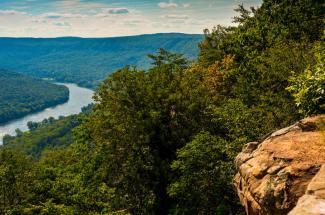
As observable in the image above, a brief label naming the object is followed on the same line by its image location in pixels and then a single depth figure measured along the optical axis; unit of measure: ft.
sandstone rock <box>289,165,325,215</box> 28.25
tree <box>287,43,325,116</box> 51.08
